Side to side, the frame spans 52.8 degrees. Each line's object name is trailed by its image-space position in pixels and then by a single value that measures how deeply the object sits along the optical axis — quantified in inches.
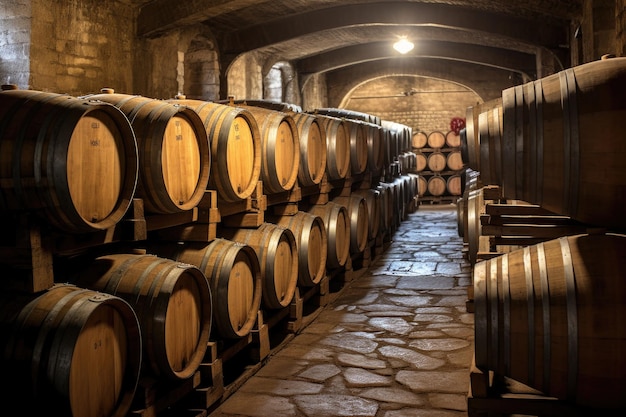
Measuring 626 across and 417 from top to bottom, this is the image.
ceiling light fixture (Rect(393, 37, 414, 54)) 542.9
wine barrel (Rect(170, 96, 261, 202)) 159.5
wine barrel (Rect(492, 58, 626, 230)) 87.4
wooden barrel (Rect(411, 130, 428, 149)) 712.4
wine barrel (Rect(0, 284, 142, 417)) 93.7
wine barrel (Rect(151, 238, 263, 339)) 148.1
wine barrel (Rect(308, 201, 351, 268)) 243.4
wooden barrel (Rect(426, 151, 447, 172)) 702.5
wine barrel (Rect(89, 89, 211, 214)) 129.6
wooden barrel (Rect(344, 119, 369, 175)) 292.8
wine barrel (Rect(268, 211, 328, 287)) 208.2
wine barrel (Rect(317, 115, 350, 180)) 261.9
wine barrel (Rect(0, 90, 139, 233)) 96.9
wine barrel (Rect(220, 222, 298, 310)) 175.2
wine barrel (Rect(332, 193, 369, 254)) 274.8
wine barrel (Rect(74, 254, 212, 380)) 118.1
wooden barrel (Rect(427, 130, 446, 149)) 709.9
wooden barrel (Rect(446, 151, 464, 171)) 695.7
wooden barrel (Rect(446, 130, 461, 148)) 710.5
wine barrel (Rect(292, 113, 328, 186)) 226.8
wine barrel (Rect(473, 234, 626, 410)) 85.9
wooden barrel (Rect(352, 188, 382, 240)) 319.6
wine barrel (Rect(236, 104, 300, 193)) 194.5
